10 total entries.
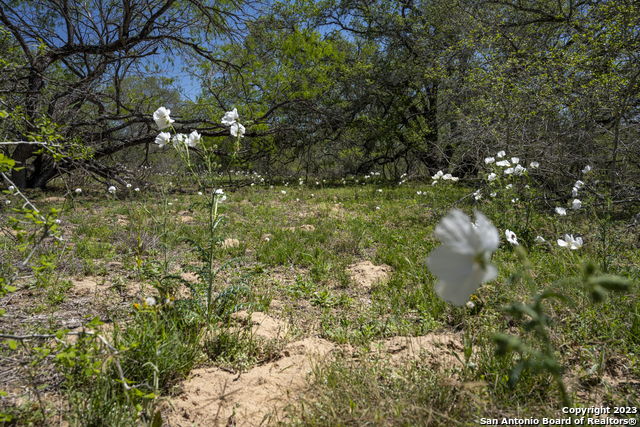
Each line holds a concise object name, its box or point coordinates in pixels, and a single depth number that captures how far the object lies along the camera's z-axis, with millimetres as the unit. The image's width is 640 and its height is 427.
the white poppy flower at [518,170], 4359
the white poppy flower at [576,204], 3495
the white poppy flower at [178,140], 2377
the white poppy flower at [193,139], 2484
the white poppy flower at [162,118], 2371
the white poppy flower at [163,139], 2429
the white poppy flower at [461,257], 815
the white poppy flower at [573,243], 2758
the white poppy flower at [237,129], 2504
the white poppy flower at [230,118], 2512
